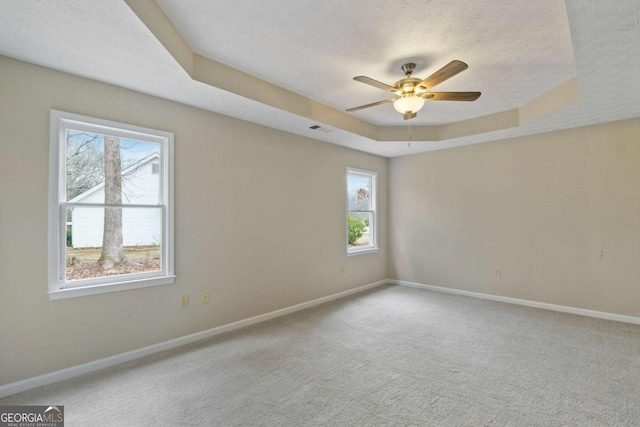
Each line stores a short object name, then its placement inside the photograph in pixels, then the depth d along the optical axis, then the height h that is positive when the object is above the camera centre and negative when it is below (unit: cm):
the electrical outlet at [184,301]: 308 -82
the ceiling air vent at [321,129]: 388 +121
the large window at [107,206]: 244 +14
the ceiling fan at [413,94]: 259 +113
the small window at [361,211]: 527 +14
